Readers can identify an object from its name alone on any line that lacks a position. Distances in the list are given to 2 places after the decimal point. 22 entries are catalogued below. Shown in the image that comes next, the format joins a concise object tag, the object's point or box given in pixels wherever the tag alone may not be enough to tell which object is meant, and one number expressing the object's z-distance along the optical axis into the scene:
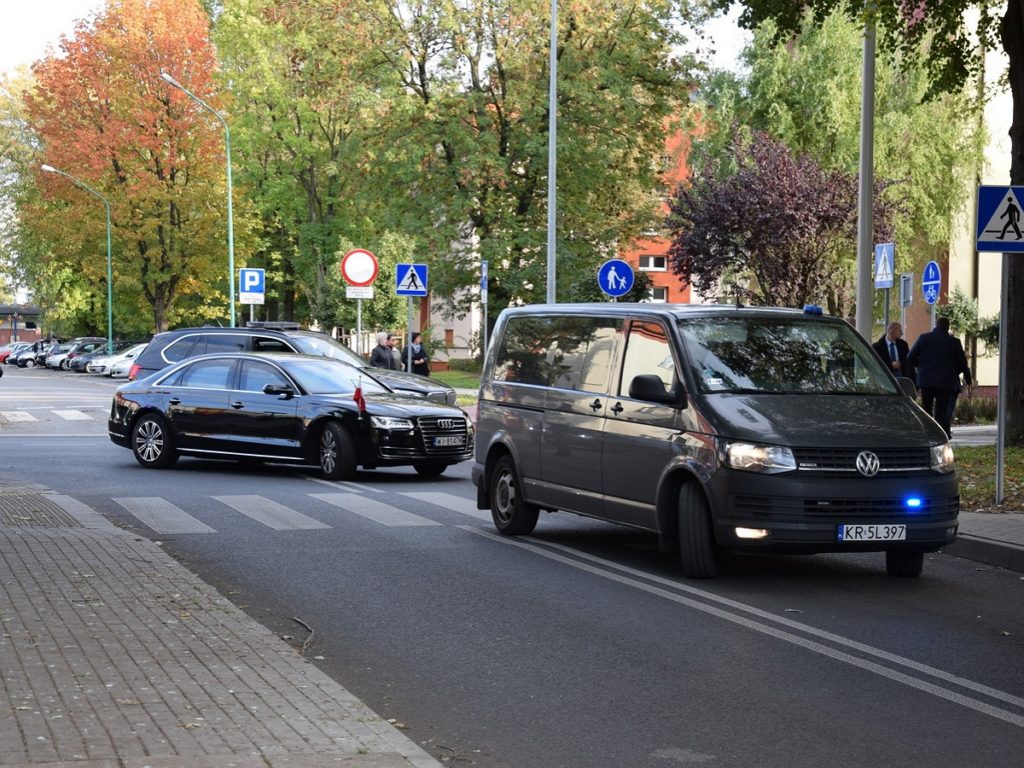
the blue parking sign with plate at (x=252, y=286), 38.88
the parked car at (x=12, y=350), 100.06
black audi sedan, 17.98
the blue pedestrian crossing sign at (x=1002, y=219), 13.55
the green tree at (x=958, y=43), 18.33
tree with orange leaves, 58.16
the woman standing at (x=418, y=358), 30.14
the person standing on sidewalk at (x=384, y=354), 29.11
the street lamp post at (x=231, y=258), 49.22
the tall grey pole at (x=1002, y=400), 13.53
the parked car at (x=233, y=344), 23.62
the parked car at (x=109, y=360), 62.49
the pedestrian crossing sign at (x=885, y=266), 21.02
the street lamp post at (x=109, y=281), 59.02
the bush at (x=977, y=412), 30.23
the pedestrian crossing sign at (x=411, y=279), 27.30
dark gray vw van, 9.99
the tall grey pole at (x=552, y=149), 35.09
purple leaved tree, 40.88
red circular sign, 26.34
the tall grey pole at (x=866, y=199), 18.44
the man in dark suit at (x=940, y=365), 21.98
